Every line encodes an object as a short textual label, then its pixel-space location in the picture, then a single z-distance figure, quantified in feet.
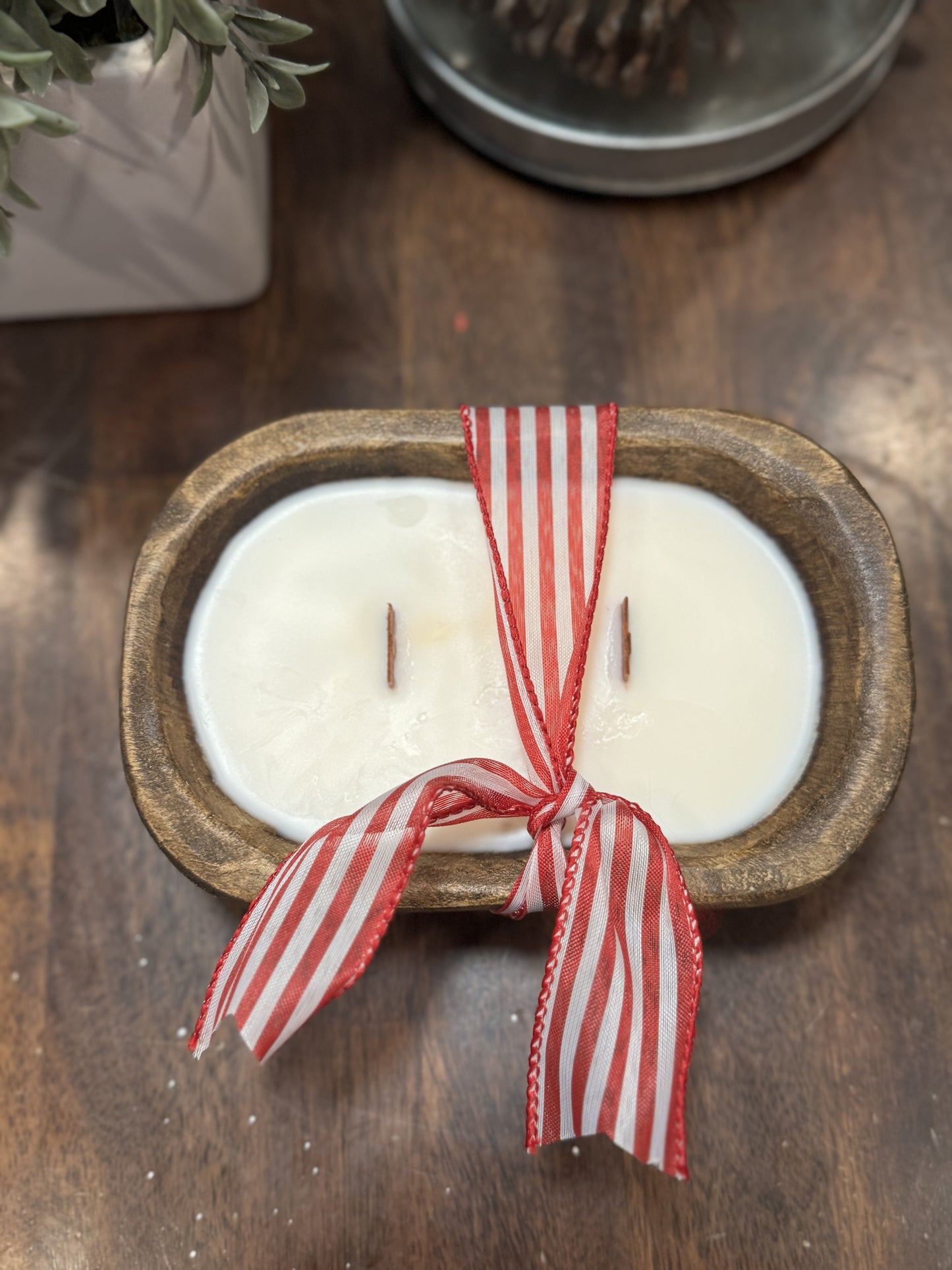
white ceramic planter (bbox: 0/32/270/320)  1.27
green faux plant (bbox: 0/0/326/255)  1.04
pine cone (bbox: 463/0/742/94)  1.56
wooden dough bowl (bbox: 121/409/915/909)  1.16
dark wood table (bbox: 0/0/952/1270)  1.33
